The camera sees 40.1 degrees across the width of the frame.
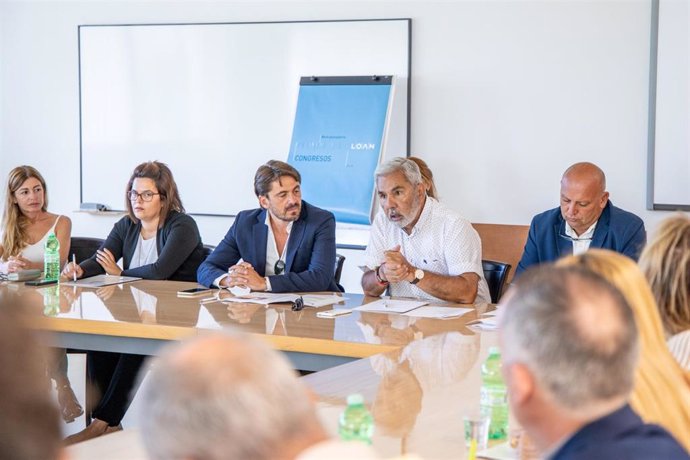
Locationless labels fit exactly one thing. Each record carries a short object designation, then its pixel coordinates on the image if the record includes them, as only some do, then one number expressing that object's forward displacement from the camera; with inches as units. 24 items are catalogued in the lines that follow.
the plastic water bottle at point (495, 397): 86.4
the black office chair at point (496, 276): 177.0
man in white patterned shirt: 165.6
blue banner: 243.4
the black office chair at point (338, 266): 191.6
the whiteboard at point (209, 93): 251.1
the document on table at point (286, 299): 159.9
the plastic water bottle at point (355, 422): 77.6
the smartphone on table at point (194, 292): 170.6
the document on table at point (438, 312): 148.2
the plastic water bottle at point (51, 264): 188.7
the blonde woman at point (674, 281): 85.5
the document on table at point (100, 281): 184.7
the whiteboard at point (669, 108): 221.5
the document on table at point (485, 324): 138.7
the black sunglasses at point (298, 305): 153.9
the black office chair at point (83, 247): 219.3
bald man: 178.1
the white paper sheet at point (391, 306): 153.6
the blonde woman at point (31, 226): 204.7
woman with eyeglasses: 193.2
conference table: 90.2
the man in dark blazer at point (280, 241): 180.1
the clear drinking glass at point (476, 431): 81.7
